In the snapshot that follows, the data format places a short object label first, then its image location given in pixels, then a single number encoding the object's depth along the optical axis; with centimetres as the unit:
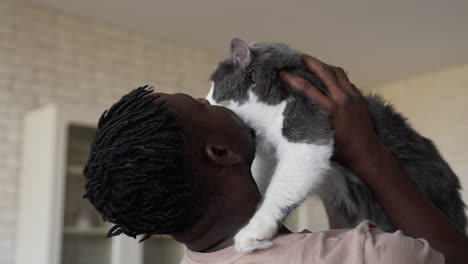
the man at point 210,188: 79
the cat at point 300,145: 105
